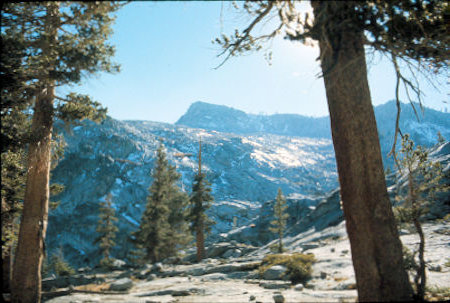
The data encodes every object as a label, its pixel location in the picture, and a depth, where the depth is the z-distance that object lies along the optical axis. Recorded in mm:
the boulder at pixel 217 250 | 28250
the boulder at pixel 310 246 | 21275
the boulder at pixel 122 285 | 13273
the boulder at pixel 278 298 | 6609
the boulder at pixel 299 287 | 8570
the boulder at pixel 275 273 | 11208
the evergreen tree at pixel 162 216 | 28156
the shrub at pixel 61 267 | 29406
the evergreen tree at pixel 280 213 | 36978
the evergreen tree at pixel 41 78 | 7176
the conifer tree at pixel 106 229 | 36625
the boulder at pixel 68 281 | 16562
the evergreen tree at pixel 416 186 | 5305
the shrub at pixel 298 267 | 10289
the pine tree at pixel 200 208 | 24984
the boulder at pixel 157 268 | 19388
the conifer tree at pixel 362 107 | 3523
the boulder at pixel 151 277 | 16377
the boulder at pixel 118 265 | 24347
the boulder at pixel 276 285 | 9511
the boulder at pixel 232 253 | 28084
